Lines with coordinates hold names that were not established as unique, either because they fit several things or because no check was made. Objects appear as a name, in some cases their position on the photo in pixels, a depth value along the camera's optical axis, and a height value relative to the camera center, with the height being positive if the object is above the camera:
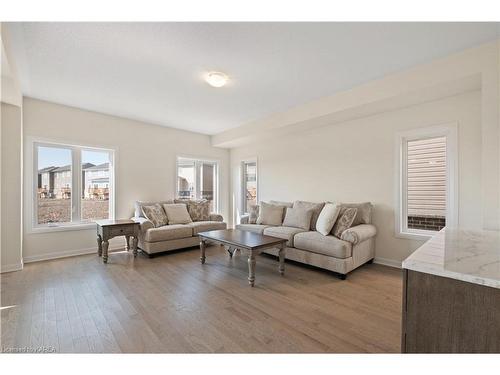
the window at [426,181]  3.05 +0.08
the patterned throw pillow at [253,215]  4.70 -0.56
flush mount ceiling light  2.78 +1.29
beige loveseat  3.93 -0.82
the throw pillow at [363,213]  3.62 -0.40
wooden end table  3.63 -0.71
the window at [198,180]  5.69 +0.17
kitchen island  0.86 -0.45
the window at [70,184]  3.83 +0.04
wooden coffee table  2.86 -0.72
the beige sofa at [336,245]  3.04 -0.80
